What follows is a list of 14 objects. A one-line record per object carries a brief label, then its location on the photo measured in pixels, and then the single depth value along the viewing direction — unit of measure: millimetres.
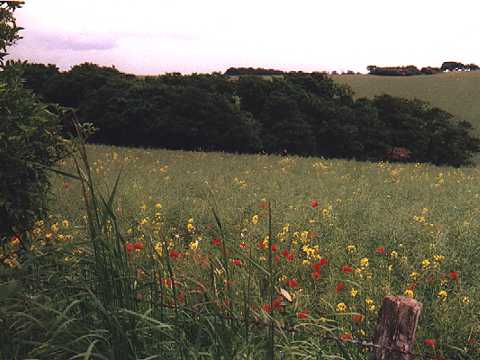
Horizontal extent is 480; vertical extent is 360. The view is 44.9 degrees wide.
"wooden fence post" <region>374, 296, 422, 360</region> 3783
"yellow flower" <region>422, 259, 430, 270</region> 6557
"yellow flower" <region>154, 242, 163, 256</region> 7287
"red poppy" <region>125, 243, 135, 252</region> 5598
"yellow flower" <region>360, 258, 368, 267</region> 6398
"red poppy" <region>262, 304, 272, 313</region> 4816
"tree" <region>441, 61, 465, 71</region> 68125
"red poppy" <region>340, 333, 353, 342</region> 4734
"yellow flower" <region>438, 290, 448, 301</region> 5989
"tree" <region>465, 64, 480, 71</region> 66062
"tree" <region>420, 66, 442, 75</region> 65050
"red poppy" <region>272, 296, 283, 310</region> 4771
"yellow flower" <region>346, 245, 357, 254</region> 7359
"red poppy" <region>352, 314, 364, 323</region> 5186
